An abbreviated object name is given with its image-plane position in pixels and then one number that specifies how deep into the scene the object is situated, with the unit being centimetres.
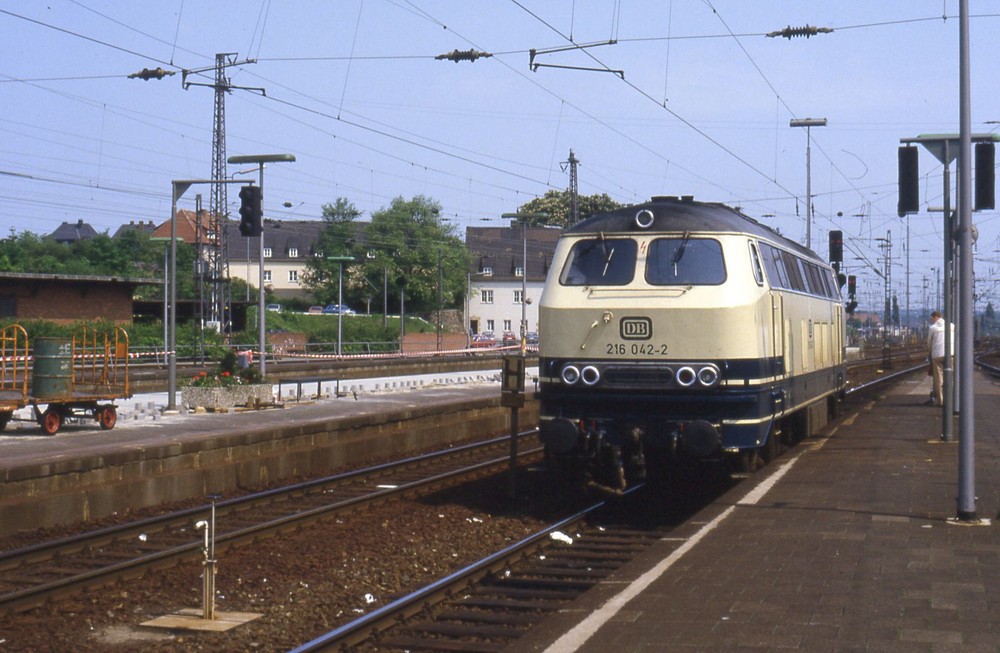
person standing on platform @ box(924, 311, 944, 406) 2262
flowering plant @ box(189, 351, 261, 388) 2255
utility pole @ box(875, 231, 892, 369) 5819
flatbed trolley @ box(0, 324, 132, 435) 1666
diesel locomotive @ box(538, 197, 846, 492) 1193
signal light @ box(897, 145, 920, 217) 1334
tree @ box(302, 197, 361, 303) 9375
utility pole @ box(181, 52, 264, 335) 4081
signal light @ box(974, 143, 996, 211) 1235
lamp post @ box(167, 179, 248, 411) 2103
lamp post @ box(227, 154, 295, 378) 2612
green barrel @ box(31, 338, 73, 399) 1675
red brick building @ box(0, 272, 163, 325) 4525
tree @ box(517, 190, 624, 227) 8962
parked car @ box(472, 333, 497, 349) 7671
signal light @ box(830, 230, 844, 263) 3291
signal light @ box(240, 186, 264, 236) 2427
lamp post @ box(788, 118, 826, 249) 3484
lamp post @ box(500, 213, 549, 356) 4230
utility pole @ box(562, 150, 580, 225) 4762
